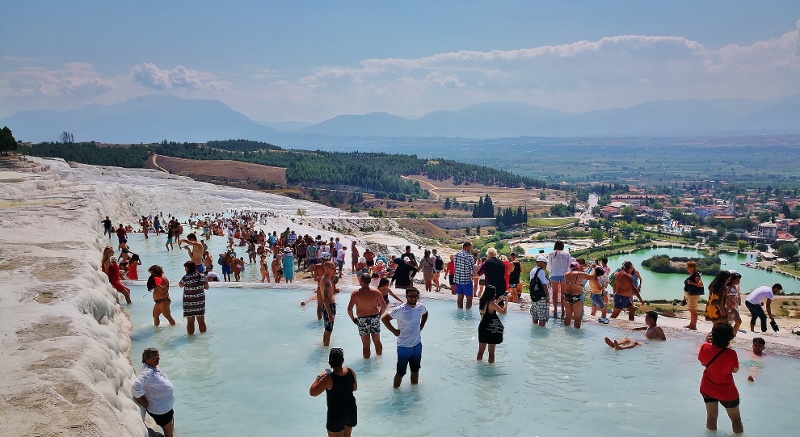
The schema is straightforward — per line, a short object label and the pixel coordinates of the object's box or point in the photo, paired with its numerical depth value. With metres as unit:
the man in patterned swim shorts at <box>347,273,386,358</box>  8.58
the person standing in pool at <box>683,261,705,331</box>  10.63
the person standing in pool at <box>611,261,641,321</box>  11.24
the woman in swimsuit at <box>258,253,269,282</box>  16.23
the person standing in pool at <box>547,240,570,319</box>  11.00
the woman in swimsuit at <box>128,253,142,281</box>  14.54
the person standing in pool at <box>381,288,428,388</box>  7.62
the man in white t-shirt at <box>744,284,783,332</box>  10.90
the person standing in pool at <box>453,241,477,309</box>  11.61
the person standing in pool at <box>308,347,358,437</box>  5.73
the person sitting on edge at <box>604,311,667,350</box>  10.04
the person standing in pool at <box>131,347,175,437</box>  6.25
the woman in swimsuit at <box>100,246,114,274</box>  11.18
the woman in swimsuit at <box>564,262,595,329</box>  10.49
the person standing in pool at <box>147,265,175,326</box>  10.22
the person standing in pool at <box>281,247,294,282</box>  15.66
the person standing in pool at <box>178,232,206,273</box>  12.21
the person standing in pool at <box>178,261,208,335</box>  9.83
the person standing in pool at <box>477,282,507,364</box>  8.14
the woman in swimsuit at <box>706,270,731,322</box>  9.48
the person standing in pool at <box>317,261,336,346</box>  9.19
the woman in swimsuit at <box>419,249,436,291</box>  14.45
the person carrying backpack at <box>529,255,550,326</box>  10.36
